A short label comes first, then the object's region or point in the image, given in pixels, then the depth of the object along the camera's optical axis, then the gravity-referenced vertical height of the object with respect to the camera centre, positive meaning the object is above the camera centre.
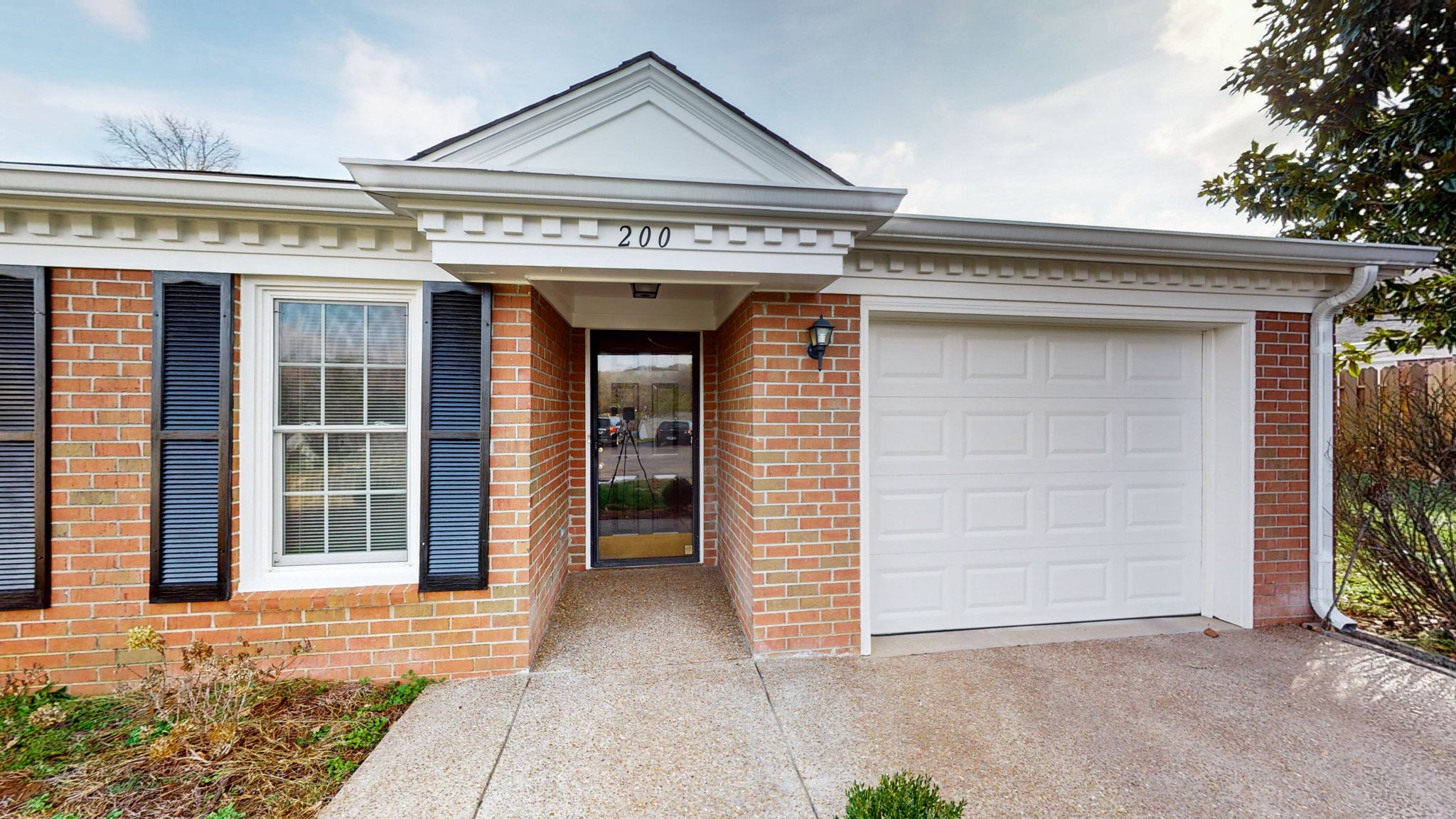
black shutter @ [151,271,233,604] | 2.63 -0.14
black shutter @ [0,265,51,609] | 2.52 -0.16
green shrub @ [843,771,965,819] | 1.30 -1.09
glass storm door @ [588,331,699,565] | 4.64 -0.34
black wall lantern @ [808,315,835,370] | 2.90 +0.47
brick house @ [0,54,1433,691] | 2.54 +0.11
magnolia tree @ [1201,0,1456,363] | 4.00 +2.59
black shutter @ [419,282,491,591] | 2.83 -0.16
